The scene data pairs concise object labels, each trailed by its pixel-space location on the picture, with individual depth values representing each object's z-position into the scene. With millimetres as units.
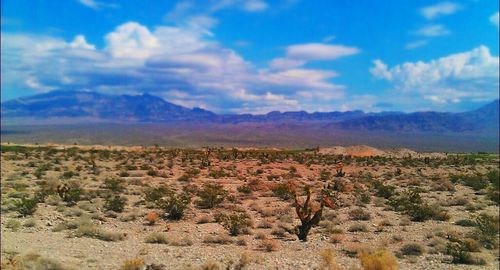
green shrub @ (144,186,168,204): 24758
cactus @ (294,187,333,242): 17180
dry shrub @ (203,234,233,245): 16469
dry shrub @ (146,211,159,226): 19656
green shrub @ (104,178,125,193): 28531
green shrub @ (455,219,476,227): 19189
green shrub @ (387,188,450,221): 20688
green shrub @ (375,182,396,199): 27891
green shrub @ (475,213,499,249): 16202
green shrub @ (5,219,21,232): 17253
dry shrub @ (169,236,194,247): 15870
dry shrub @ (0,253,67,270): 11578
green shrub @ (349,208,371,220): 21016
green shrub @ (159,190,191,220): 21062
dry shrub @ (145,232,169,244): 16109
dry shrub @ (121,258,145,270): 12141
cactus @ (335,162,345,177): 40250
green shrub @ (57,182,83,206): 23891
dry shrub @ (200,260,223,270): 12438
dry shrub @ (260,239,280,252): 15254
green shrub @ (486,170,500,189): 31675
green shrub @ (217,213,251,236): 17841
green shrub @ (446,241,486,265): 13875
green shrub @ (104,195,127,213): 21938
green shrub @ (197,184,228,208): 24328
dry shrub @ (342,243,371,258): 14591
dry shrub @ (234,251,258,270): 12953
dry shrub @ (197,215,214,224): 20500
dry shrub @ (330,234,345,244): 16519
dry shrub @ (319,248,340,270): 12797
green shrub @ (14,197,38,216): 19886
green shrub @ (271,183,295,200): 27252
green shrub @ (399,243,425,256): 14930
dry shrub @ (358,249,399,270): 12070
